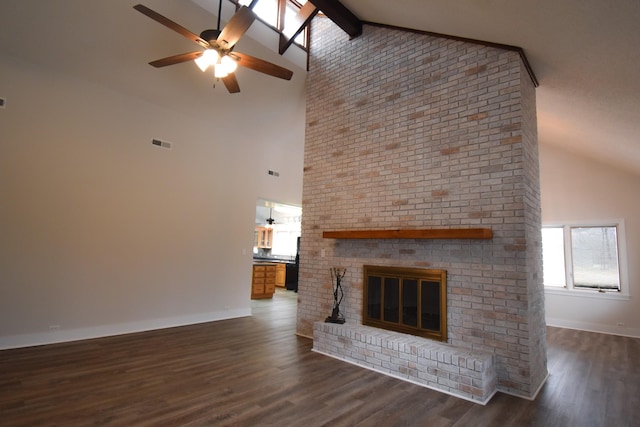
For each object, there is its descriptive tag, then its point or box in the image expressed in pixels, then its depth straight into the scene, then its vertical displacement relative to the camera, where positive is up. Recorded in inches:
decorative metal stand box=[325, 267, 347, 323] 166.5 -22.1
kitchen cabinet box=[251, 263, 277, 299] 315.0 -30.8
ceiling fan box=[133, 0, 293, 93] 114.1 +77.9
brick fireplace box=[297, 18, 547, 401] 122.0 +28.3
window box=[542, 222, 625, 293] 223.1 +2.6
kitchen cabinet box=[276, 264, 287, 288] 406.3 -31.4
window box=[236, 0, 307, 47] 190.3 +141.9
